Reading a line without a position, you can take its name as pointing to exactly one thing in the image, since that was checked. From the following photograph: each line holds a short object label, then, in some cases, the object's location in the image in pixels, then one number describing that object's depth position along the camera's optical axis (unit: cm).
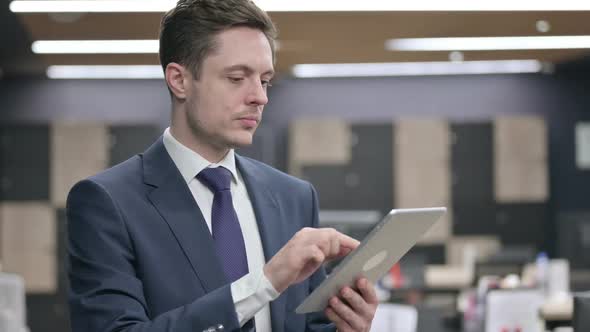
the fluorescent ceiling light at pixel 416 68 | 1034
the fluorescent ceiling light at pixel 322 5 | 666
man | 158
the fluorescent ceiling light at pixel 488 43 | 842
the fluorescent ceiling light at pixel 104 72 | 1058
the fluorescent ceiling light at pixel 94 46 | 841
